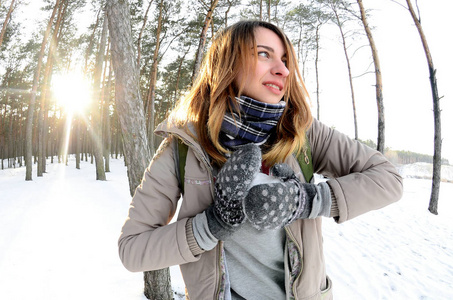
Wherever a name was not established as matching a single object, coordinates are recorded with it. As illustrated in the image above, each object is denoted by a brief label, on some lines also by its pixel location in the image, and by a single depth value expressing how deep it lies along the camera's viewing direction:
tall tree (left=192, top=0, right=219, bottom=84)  6.72
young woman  0.94
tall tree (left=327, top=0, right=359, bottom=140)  12.86
